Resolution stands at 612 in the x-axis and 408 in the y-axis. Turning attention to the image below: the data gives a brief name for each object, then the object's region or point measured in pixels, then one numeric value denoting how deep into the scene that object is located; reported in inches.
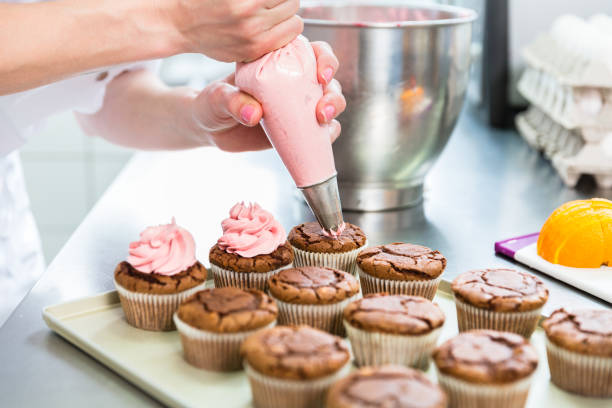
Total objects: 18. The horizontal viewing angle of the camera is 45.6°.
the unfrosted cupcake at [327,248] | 45.7
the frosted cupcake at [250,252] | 42.9
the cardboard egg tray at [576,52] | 63.7
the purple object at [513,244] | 50.2
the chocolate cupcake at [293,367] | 30.2
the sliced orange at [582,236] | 46.1
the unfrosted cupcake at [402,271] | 41.6
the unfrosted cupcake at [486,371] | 29.9
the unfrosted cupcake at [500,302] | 37.0
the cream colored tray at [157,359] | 32.7
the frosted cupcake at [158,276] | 38.9
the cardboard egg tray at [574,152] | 65.0
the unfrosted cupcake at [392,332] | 34.0
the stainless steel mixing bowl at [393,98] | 53.2
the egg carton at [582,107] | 64.5
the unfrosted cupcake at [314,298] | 38.2
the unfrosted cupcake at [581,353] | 32.3
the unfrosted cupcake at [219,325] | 34.4
